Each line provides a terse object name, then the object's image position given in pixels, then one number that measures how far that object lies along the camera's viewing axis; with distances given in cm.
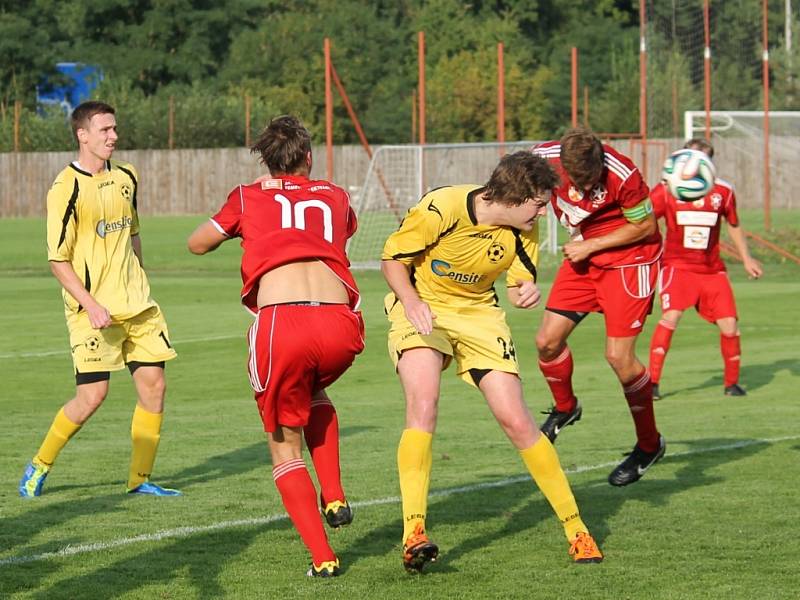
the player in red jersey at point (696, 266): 2667
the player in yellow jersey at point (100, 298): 1686
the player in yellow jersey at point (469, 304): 1331
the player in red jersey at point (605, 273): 1725
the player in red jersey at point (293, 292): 1274
